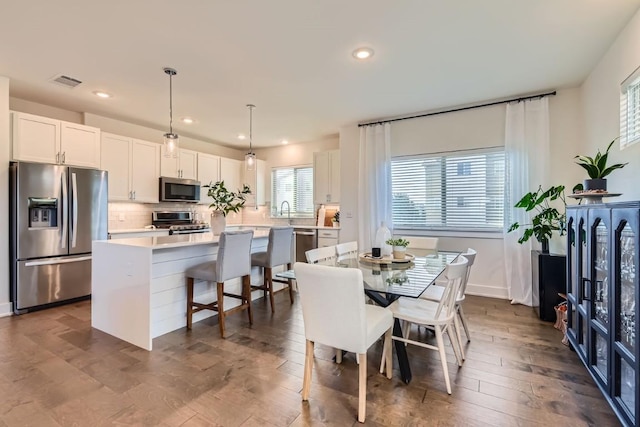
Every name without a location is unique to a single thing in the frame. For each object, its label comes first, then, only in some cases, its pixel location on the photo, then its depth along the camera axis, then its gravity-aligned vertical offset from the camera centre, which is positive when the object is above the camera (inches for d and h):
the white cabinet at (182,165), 206.4 +33.3
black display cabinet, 59.9 -20.4
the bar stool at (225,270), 112.5 -21.8
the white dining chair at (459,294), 98.3 -27.4
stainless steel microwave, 201.3 +16.0
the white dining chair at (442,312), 78.8 -27.9
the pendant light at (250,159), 165.0 +29.3
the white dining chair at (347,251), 125.6 -16.9
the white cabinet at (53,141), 139.7 +35.4
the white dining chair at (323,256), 110.2 -16.4
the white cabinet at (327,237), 212.5 -17.0
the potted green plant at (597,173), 89.7 +12.1
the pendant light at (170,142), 123.6 +28.7
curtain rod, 149.4 +57.5
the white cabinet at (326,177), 222.1 +26.7
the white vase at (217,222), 137.5 -4.1
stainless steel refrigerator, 135.6 -7.7
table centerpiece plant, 111.2 -12.9
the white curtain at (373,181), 188.2 +19.7
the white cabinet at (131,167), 176.6 +28.0
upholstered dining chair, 65.8 -23.0
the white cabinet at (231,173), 247.6 +33.3
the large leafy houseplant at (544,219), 132.7 -2.7
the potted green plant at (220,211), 136.7 +0.9
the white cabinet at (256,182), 259.0 +27.0
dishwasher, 219.3 -20.3
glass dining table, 77.5 -18.4
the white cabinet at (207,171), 229.3 +32.4
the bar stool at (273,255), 143.2 -20.5
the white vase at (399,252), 111.0 -14.2
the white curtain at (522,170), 149.4 +21.4
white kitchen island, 104.7 -26.7
